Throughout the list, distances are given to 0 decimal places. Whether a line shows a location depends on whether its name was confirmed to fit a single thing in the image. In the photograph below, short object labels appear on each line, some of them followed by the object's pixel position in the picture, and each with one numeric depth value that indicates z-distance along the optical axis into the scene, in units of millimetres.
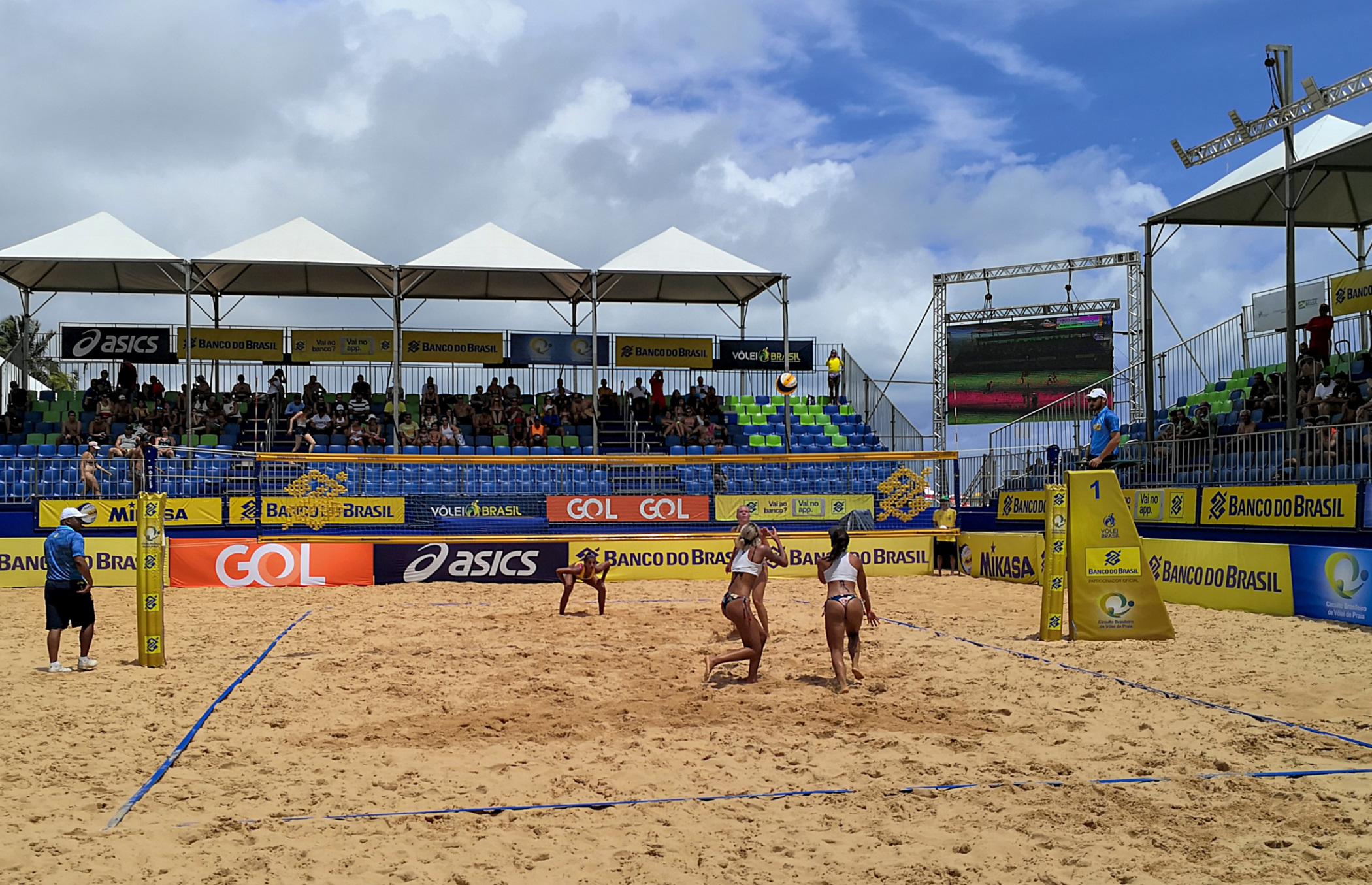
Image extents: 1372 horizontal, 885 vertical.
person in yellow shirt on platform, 29609
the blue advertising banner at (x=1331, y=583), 12336
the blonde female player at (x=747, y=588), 9312
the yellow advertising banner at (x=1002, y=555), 19016
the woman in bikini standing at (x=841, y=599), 9156
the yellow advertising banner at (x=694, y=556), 20109
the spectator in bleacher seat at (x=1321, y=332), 20609
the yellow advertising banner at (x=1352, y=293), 20828
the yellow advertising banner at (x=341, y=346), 27609
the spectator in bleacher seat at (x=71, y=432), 23391
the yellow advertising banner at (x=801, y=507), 22125
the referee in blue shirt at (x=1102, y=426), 13188
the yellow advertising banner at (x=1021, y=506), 22391
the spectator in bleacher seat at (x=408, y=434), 24766
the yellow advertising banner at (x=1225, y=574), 13602
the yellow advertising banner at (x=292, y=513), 19828
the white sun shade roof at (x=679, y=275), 26047
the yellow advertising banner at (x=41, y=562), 18547
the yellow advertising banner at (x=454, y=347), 27734
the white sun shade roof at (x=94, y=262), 23797
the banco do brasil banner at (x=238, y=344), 27438
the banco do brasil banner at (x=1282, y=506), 14164
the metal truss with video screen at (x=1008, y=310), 35031
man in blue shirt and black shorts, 10195
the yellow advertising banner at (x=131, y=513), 18938
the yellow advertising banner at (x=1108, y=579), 11930
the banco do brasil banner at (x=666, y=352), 28859
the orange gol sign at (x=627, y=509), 21250
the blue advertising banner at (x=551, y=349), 28266
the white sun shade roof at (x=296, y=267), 24500
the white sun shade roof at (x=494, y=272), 25266
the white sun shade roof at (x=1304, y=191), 19094
